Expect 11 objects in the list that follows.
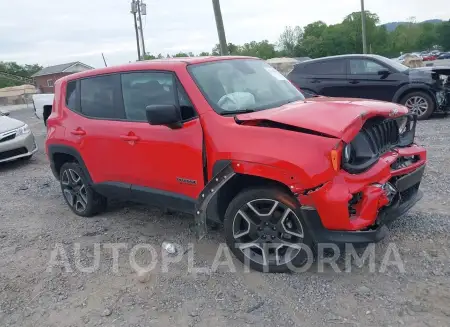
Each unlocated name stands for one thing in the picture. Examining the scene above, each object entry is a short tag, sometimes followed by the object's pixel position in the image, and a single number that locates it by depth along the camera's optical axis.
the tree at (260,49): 77.18
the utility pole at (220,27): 13.41
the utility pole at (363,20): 31.13
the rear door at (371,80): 9.62
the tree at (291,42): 79.56
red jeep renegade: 3.10
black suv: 9.43
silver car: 8.48
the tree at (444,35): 87.51
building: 62.74
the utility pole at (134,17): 38.34
